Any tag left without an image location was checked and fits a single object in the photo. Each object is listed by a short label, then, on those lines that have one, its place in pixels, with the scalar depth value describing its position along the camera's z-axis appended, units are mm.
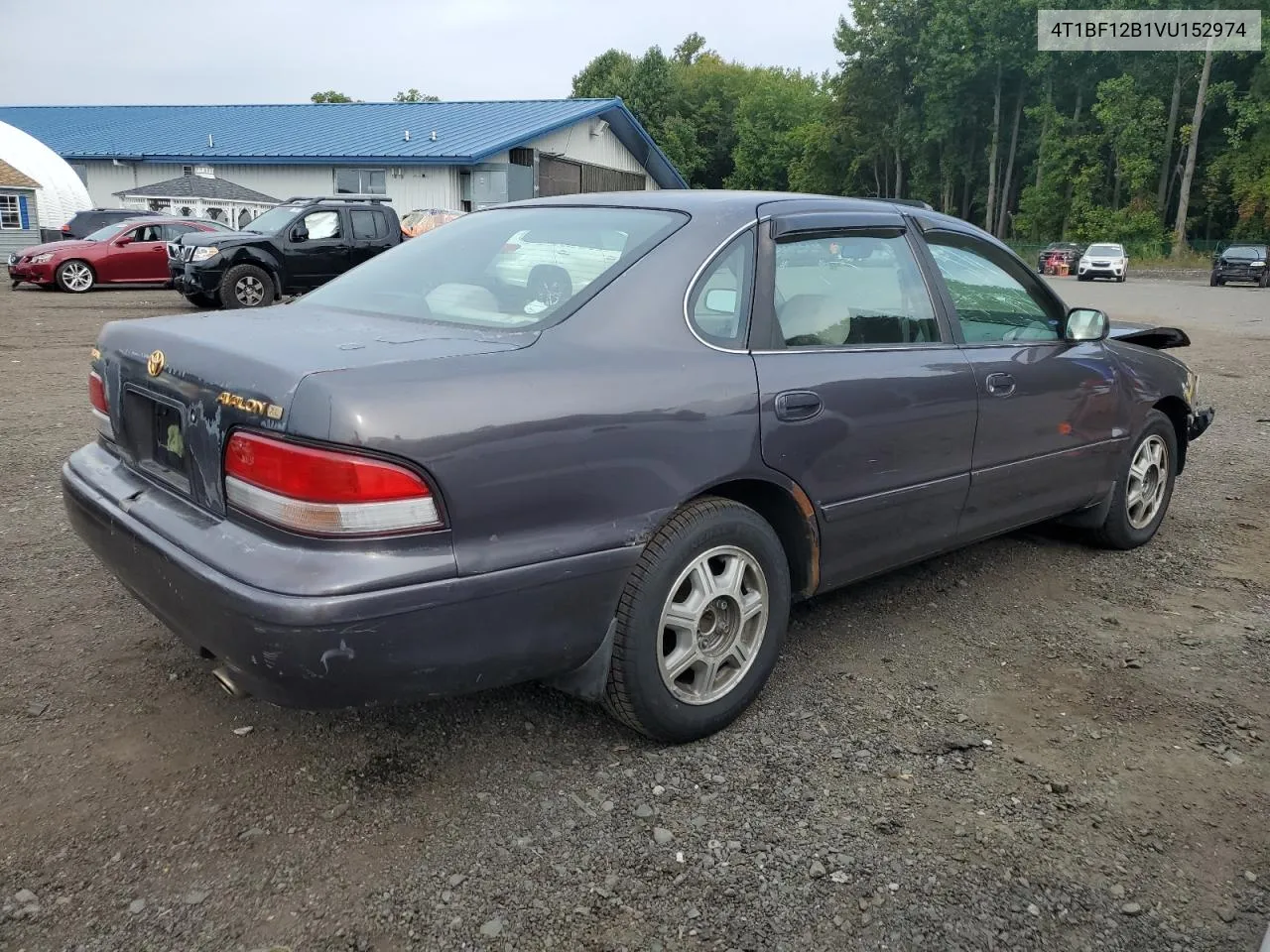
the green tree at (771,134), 74750
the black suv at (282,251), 14906
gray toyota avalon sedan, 2279
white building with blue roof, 32031
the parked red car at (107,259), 18969
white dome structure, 30734
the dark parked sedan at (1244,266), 33875
